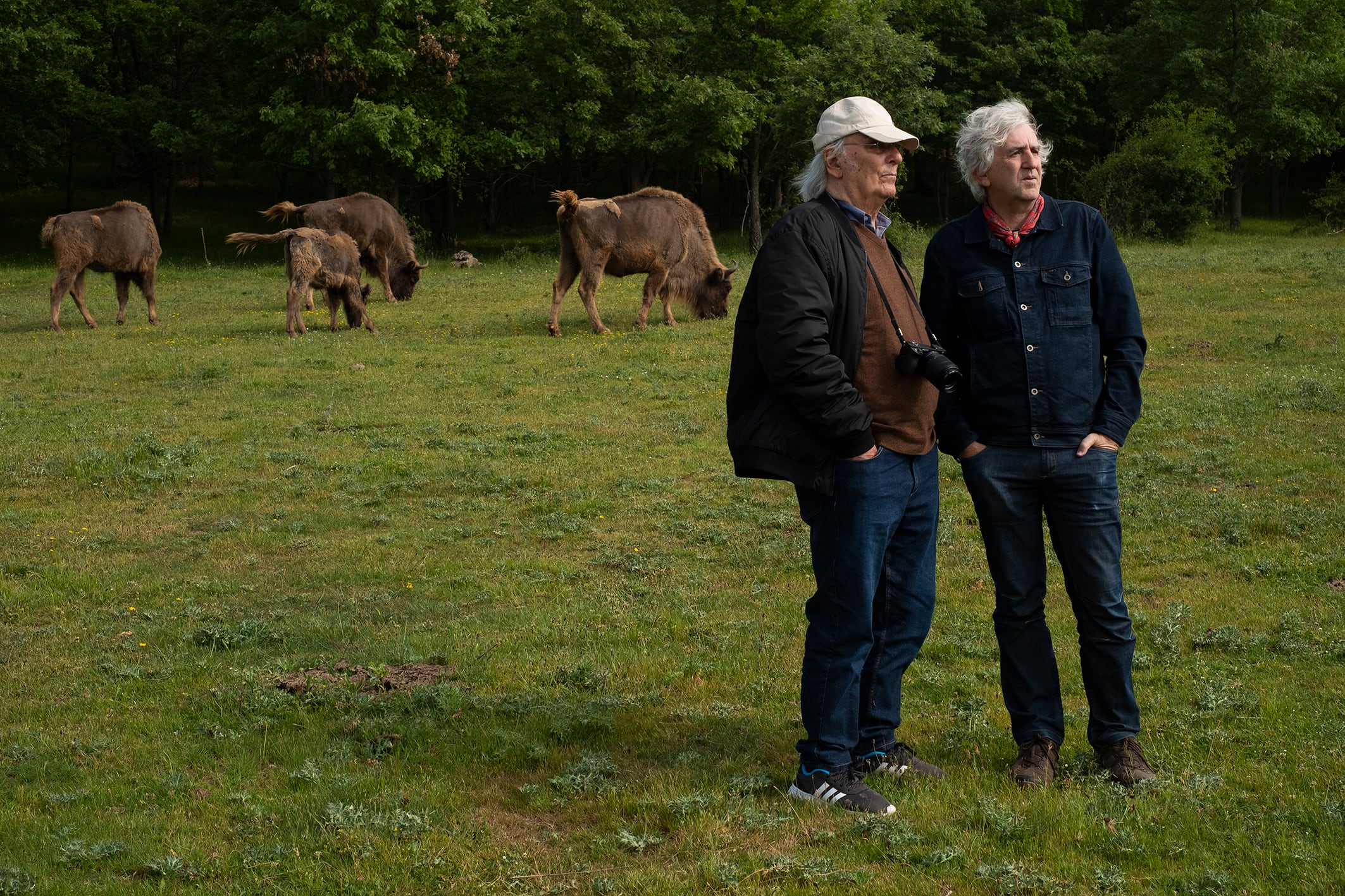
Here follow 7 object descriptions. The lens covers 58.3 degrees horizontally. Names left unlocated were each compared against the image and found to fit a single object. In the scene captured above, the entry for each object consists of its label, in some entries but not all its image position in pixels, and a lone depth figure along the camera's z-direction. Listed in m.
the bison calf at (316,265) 19.44
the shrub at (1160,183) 34.53
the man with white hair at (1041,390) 4.51
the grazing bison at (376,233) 23.91
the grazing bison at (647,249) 19.30
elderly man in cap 4.18
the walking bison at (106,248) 20.55
